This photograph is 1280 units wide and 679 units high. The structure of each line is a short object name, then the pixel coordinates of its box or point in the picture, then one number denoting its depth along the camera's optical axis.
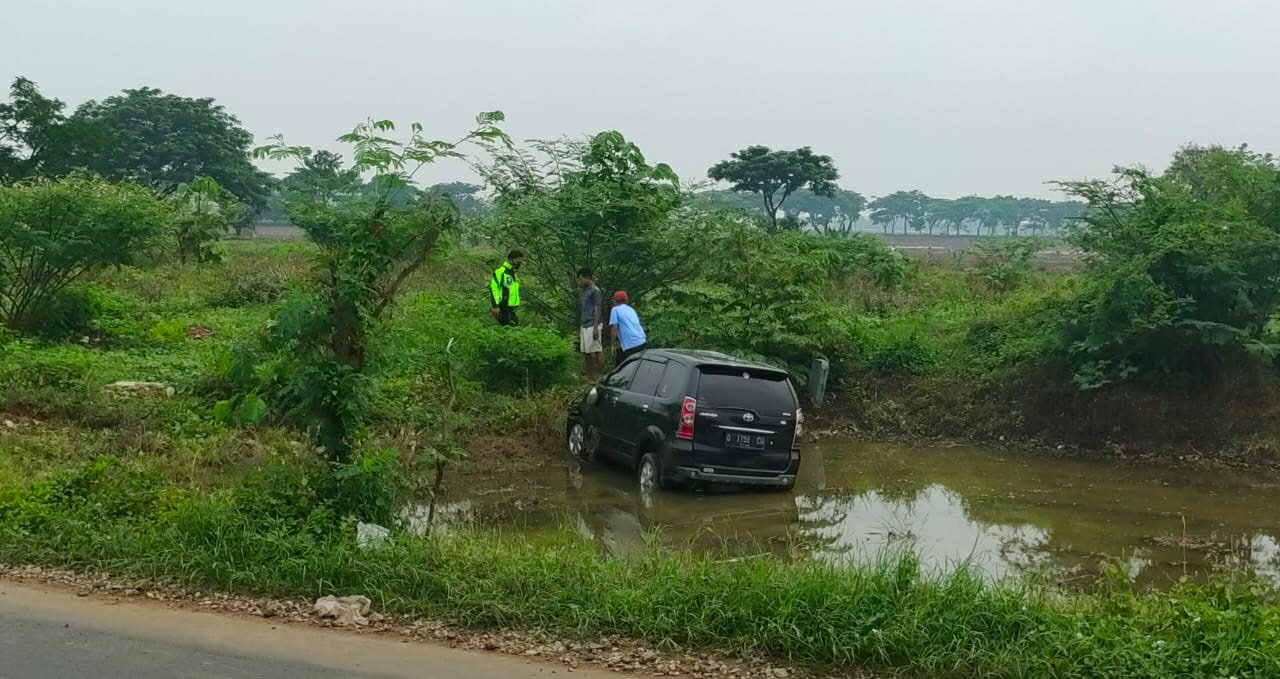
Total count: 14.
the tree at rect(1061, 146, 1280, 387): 16.16
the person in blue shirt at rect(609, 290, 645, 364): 16.66
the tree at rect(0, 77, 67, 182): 38.31
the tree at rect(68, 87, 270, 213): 55.56
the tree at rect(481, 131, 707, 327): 18.58
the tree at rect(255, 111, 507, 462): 8.33
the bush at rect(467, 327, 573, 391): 16.44
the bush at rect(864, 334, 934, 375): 19.33
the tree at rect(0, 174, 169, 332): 16.91
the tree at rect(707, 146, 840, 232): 48.59
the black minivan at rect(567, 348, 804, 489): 12.27
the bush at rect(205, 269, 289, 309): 25.48
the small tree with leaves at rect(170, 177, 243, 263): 29.14
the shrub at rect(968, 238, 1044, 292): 29.75
